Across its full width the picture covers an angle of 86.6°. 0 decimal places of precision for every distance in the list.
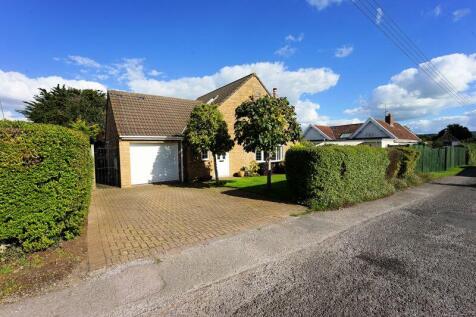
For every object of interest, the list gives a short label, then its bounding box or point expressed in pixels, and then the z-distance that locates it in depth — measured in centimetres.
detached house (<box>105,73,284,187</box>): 1355
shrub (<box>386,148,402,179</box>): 1207
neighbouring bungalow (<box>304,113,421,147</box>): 3183
